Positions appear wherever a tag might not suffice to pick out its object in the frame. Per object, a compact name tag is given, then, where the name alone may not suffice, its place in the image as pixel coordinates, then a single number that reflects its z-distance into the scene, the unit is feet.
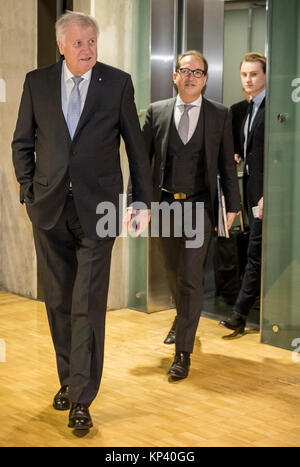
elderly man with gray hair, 10.68
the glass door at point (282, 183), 14.75
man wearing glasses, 13.74
